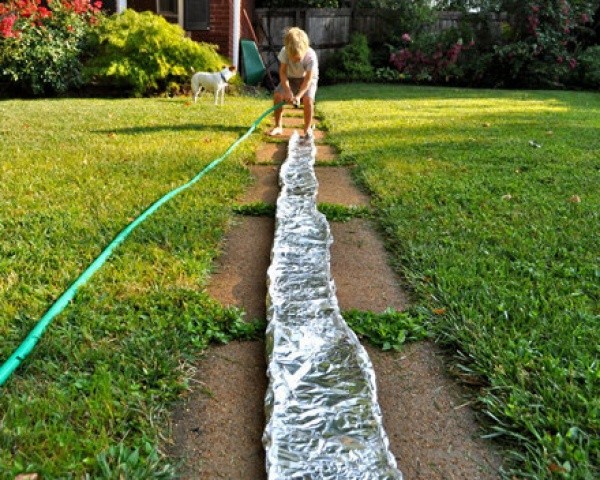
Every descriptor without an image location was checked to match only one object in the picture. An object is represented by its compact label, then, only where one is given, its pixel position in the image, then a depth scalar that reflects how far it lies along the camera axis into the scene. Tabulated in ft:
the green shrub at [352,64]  38.87
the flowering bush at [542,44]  36.96
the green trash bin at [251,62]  30.66
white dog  23.40
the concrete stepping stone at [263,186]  10.66
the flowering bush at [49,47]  25.93
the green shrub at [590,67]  35.96
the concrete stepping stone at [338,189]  10.74
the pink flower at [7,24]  22.94
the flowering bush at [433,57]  38.37
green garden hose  4.95
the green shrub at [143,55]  26.61
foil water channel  4.09
